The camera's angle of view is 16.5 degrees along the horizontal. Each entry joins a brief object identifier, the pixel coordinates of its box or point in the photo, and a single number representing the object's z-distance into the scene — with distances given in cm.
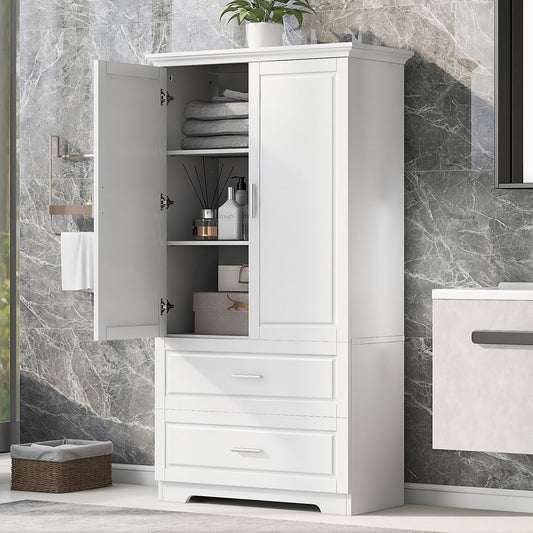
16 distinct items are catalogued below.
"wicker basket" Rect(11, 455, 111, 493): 756
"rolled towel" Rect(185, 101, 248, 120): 727
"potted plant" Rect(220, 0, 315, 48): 723
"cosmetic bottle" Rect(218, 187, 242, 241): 729
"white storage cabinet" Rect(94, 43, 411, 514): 686
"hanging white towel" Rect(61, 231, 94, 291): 803
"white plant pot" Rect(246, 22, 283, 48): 722
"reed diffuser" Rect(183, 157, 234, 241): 742
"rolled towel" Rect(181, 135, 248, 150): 729
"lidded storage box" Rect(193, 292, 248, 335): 733
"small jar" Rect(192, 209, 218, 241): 742
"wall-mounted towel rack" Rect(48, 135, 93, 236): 819
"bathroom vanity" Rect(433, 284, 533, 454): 632
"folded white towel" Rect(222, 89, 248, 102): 734
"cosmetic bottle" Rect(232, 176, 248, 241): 734
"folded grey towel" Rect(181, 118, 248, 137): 728
